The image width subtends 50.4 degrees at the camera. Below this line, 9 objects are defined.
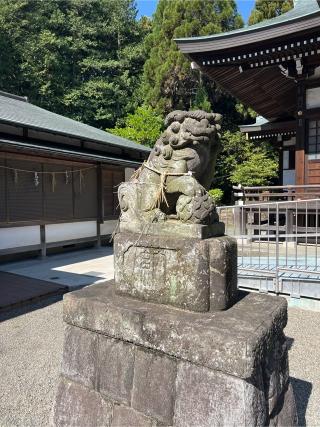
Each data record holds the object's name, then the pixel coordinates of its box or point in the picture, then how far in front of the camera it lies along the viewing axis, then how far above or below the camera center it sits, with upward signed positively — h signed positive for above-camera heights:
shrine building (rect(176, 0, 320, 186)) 6.72 +3.07
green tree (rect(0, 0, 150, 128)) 22.62 +10.04
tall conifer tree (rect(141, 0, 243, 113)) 20.69 +9.42
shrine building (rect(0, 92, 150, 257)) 8.23 +0.51
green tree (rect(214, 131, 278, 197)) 18.22 +1.81
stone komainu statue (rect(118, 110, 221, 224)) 2.18 +0.13
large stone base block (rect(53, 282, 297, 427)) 1.76 -0.98
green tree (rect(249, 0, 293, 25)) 20.23 +11.18
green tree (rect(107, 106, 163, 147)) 17.88 +3.65
